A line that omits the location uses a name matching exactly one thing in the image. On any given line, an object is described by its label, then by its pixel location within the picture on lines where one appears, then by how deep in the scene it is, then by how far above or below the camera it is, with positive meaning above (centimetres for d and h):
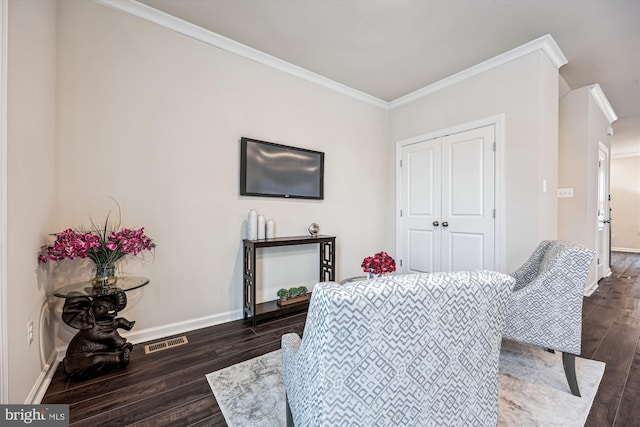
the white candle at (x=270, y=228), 281 -14
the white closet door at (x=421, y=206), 353 +13
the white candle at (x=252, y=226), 271 -11
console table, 256 -65
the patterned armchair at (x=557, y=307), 157 -53
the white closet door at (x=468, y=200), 301 +18
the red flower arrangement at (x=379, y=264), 208 -37
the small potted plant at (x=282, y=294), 283 -80
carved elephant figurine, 172 -78
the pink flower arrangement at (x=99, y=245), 167 -20
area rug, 141 -102
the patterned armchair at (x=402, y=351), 79 -41
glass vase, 186 -42
